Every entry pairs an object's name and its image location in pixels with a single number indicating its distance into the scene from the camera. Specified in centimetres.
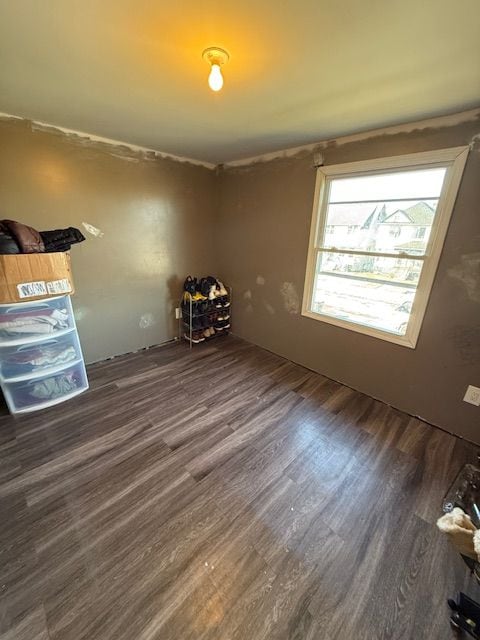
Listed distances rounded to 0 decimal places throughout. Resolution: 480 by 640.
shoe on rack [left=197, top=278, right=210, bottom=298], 308
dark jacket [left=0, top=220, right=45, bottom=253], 168
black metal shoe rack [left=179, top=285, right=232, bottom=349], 304
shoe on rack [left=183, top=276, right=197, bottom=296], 300
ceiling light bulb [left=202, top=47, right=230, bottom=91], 103
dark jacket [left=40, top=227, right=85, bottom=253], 189
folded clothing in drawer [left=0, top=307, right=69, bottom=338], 177
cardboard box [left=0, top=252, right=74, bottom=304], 166
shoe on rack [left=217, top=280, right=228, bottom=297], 323
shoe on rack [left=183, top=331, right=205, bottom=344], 316
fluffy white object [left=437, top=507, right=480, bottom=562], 86
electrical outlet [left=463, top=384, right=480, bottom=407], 173
